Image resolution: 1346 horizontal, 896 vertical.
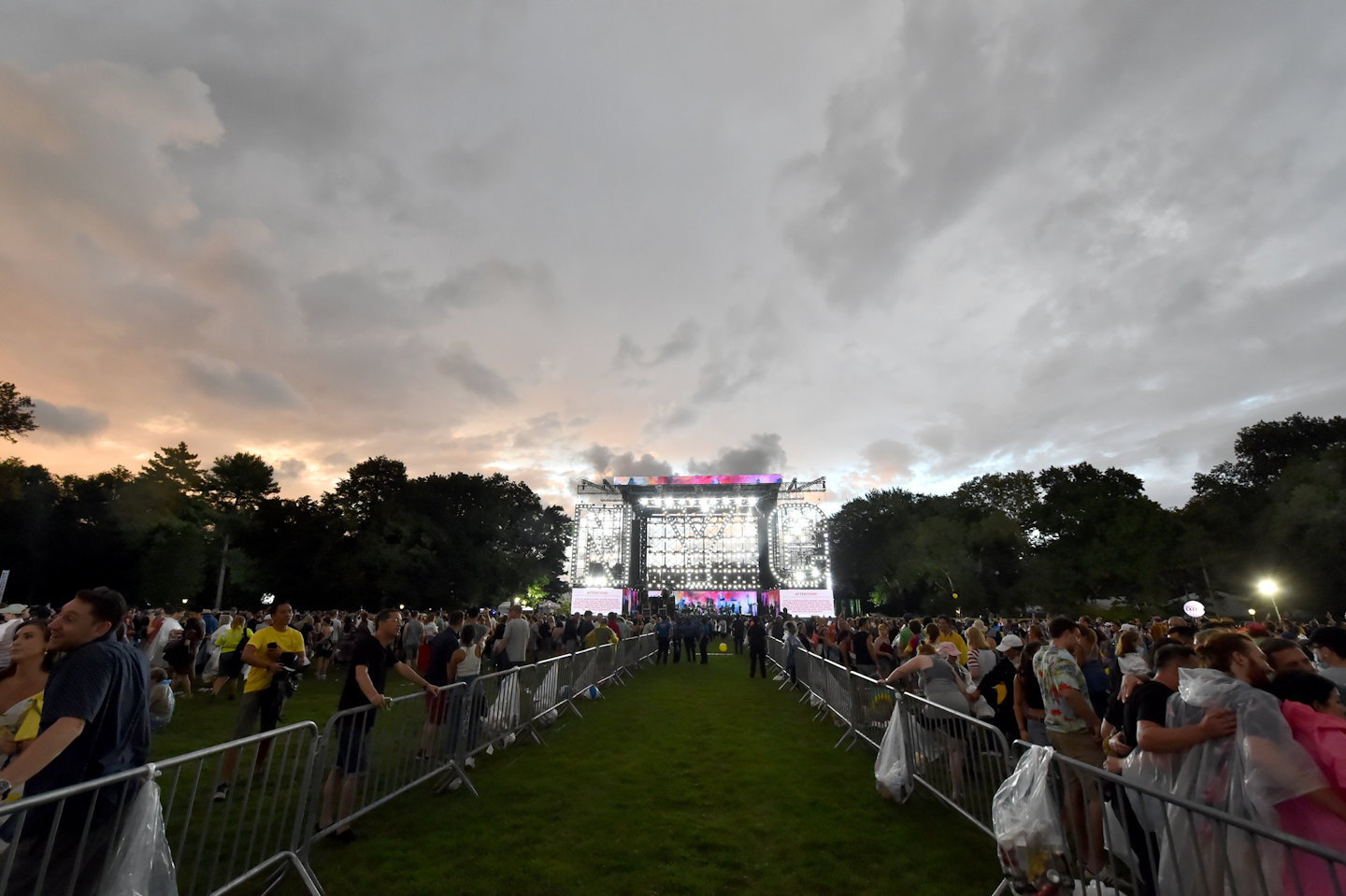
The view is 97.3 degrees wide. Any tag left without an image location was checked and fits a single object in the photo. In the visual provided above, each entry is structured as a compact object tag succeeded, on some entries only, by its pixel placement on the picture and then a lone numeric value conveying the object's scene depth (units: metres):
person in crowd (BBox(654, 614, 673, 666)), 22.17
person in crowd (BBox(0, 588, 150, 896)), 2.58
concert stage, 42.97
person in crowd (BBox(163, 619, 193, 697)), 11.40
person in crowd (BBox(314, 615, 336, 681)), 16.68
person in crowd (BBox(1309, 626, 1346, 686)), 4.30
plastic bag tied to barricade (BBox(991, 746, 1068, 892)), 3.59
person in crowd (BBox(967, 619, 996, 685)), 8.31
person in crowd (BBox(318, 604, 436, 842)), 5.09
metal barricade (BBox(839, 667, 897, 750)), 7.93
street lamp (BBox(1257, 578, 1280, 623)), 28.95
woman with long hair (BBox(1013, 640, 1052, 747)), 5.64
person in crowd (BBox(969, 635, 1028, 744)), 6.49
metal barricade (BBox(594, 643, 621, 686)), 14.06
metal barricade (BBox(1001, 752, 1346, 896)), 2.40
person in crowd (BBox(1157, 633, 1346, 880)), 2.55
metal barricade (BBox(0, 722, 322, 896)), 2.52
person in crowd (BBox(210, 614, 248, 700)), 11.18
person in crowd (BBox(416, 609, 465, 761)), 7.54
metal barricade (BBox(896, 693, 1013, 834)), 5.14
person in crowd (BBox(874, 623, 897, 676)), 11.37
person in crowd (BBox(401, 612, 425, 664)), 15.68
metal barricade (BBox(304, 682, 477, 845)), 5.02
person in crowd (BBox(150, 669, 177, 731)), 5.98
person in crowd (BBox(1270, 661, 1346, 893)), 2.42
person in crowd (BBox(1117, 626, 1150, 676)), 6.26
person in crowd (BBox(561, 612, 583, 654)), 18.11
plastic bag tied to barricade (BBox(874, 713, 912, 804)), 6.23
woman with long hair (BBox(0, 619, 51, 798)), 3.54
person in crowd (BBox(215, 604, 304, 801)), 6.34
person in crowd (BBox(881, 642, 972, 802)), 5.86
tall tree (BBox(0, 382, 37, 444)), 29.94
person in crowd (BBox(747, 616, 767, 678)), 17.78
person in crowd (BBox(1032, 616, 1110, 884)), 4.69
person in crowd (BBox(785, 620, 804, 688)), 15.04
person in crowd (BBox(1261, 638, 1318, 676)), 3.07
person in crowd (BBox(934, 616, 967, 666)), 9.19
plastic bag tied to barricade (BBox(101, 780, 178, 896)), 2.75
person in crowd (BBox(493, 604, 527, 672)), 11.27
